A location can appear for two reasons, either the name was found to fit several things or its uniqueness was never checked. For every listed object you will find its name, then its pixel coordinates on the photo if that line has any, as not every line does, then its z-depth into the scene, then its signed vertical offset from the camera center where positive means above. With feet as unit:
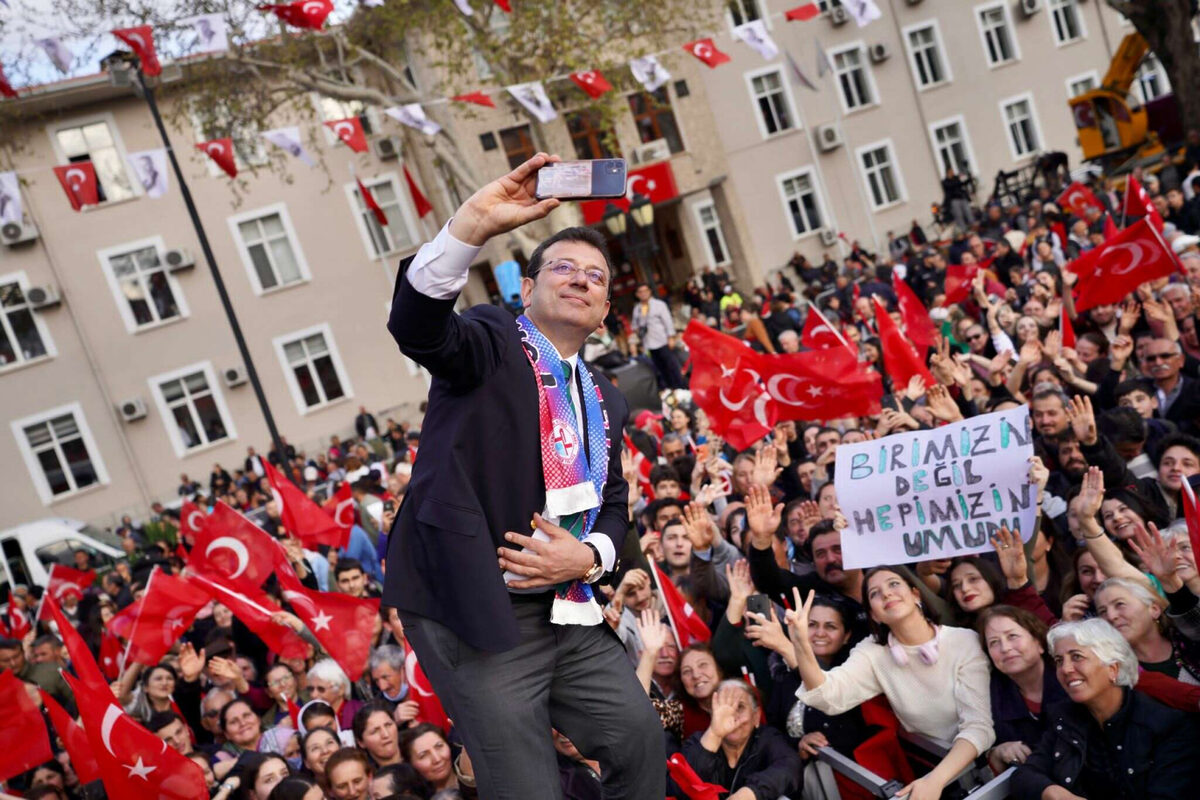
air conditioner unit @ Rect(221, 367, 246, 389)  86.28 +2.01
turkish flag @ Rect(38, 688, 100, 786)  19.16 -5.16
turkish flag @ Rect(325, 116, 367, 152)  54.19 +11.88
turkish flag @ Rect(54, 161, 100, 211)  47.16 +12.03
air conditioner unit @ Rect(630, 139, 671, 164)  100.83 +10.70
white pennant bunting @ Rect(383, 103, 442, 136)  55.06 +11.88
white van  64.23 -5.52
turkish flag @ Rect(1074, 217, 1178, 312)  26.89 -3.99
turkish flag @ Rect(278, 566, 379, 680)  22.49 -5.38
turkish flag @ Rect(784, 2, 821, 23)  58.65 +11.20
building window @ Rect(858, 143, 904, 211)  109.19 +1.52
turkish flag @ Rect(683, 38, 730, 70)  56.95 +10.46
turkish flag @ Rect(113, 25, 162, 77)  39.70 +14.48
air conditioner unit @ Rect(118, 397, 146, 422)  83.41 +1.99
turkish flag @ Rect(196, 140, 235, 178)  50.88 +12.17
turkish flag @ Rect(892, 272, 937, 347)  32.55 -4.28
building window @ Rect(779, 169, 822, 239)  106.83 +1.35
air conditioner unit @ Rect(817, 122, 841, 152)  106.22 +6.90
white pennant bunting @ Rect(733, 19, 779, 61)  57.62 +10.64
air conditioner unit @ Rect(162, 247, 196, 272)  84.23 +12.61
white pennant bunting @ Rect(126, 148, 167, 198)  48.14 +11.81
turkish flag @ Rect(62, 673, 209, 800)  16.79 -5.17
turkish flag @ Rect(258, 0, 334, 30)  41.52 +14.29
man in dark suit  8.75 -1.88
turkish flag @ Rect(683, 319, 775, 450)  27.73 -3.98
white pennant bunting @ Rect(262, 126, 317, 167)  53.21 +12.38
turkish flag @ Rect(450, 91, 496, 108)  53.28 +11.27
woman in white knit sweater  14.23 -6.61
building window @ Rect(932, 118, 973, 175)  111.65 +2.19
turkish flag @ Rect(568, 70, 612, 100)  58.23 +11.12
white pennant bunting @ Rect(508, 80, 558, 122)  56.27 +11.02
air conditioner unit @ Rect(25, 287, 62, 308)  80.94 +12.62
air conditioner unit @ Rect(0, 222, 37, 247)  80.27 +18.02
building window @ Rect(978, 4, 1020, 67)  113.60 +12.32
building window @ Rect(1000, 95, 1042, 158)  114.52 +1.82
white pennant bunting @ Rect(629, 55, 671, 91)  58.66 +10.90
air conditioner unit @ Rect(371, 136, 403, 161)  92.32 +17.58
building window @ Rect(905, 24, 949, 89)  110.73 +12.34
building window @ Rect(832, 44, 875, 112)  108.17 +12.28
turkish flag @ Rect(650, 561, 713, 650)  18.60 -6.33
